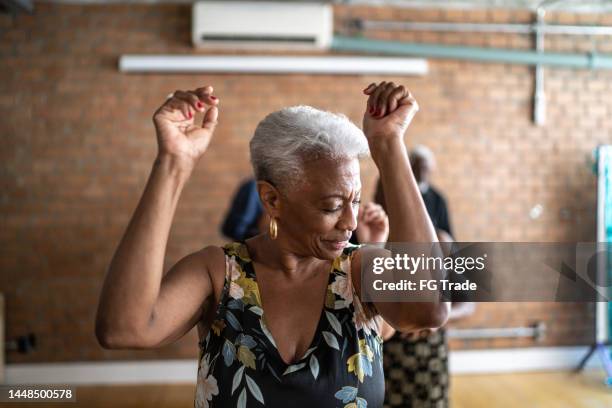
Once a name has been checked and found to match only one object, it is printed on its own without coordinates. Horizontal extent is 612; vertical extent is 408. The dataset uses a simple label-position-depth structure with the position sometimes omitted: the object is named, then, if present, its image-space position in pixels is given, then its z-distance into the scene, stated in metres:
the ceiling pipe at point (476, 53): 4.96
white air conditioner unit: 4.74
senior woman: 1.14
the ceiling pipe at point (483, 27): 5.06
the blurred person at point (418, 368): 2.17
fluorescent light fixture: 4.84
